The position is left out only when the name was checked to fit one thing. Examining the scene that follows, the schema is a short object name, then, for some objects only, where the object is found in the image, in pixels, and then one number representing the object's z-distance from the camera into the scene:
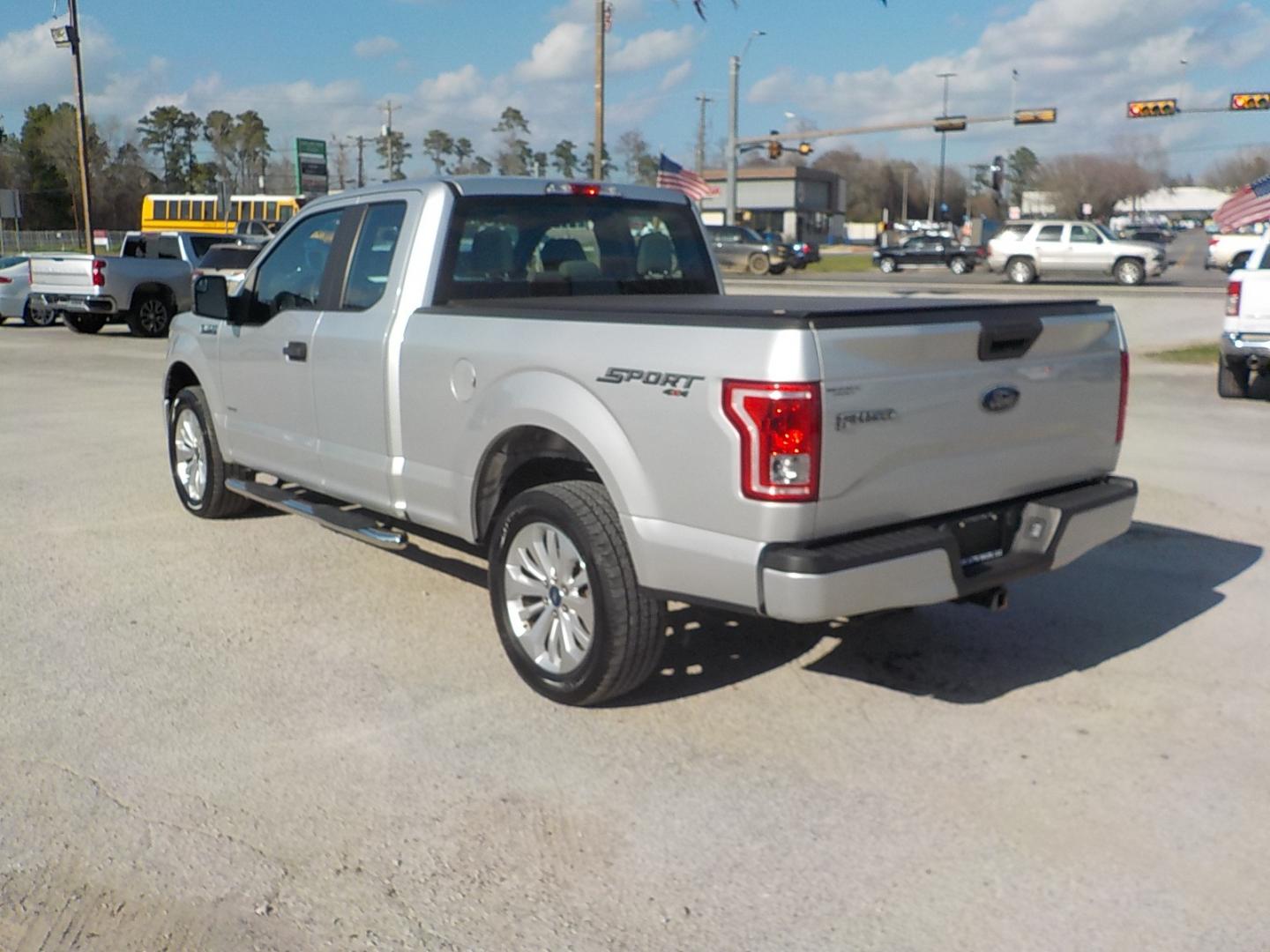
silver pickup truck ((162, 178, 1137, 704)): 3.97
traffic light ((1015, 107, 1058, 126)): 44.56
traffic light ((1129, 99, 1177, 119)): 46.69
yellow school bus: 57.28
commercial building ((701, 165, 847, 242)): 106.31
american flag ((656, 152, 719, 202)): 27.69
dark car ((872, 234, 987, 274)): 47.53
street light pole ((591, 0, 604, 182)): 30.44
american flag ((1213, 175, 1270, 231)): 23.08
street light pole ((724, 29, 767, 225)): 45.72
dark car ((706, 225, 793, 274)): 45.84
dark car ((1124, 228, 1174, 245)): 60.71
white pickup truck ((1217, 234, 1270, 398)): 12.30
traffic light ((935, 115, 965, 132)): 42.25
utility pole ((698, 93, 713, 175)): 85.12
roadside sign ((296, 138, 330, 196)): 74.06
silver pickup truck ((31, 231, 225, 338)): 21.05
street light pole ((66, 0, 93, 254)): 37.25
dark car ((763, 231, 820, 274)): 48.31
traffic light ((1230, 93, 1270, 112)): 45.19
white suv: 35.78
